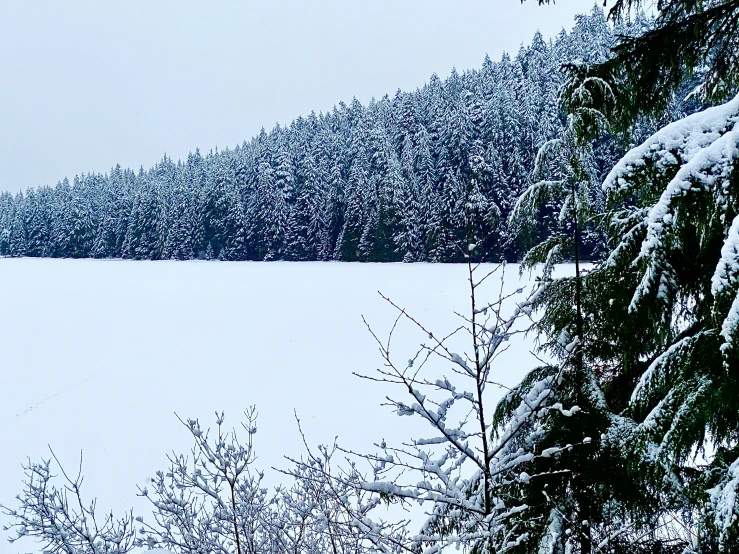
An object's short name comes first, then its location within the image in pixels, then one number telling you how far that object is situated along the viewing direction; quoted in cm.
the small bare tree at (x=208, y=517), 408
